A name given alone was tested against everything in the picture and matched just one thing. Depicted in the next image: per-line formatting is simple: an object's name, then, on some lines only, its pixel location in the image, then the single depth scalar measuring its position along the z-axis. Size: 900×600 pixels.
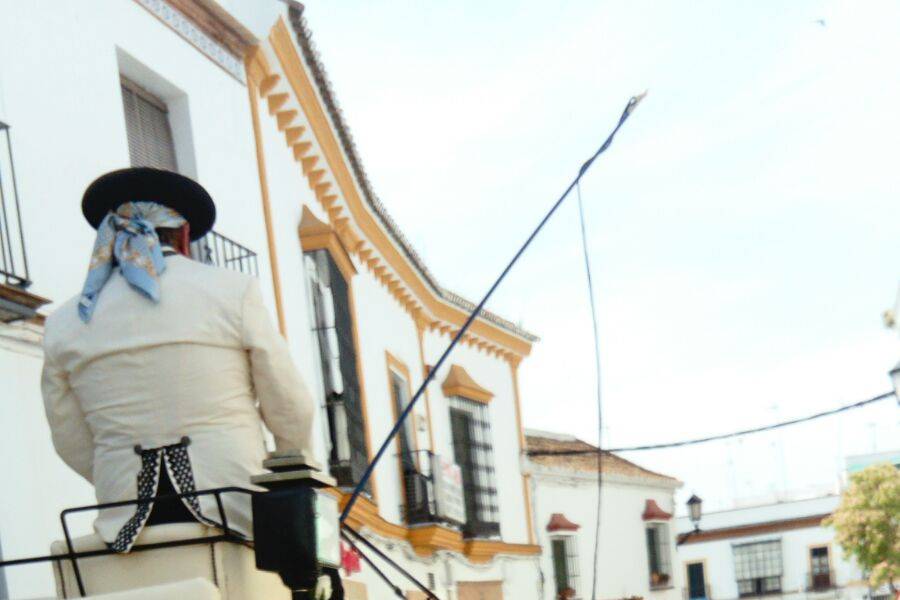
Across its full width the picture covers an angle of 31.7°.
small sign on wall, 15.26
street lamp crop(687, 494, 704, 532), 25.39
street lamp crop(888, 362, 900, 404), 11.73
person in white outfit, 4.09
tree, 38.25
